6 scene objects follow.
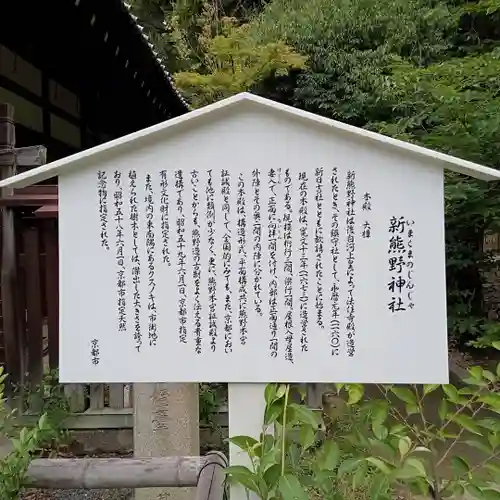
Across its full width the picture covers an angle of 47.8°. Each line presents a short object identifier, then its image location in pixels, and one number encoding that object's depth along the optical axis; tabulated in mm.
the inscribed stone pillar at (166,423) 3002
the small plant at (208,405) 3572
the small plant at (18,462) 1910
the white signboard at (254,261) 1907
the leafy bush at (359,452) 1694
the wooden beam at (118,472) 2162
